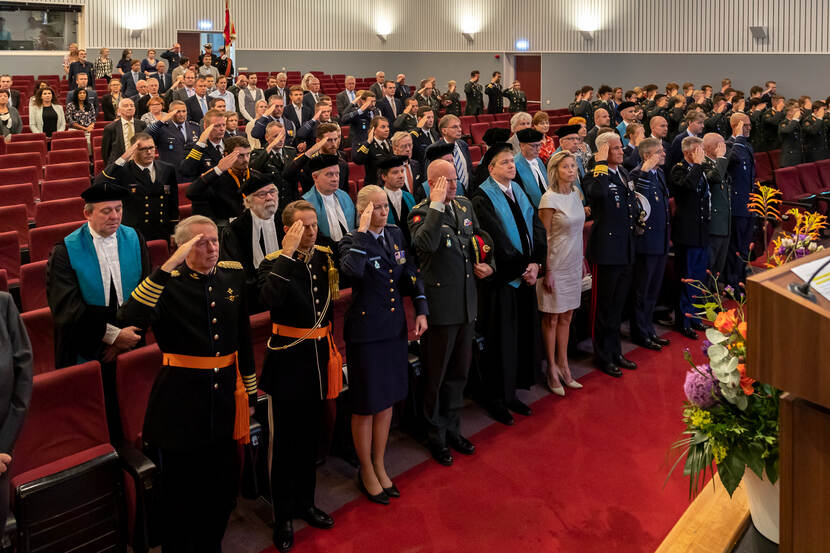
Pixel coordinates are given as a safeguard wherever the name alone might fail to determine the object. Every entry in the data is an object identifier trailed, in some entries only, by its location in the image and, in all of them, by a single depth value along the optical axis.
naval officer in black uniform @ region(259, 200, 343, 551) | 3.06
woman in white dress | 4.52
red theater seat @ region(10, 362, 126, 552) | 2.65
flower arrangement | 1.70
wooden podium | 1.18
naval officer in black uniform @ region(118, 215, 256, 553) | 2.70
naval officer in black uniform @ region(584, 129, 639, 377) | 4.85
